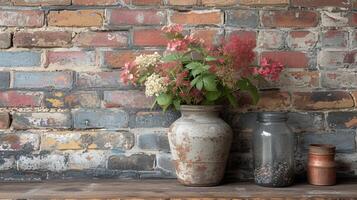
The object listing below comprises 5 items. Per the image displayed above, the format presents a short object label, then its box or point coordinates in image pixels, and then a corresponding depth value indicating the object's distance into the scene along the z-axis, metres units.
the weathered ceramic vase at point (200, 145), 2.65
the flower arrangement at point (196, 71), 2.62
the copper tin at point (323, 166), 2.70
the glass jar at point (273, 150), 2.69
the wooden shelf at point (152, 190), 2.54
